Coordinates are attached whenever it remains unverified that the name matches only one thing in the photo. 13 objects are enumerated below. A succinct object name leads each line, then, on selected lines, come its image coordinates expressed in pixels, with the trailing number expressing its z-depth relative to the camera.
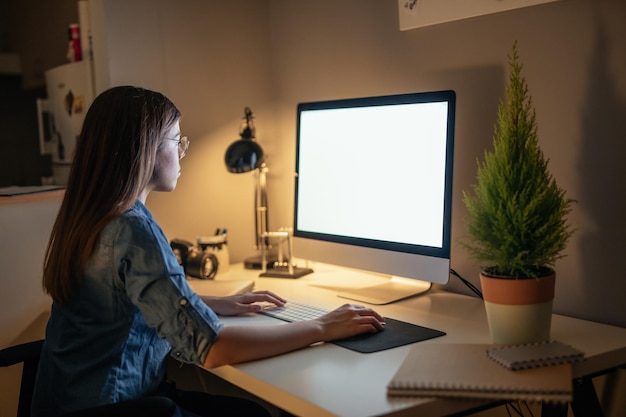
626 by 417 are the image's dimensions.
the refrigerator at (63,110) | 2.29
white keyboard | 1.60
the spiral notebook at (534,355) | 1.21
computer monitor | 1.62
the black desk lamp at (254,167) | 2.12
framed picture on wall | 1.63
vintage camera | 2.04
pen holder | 2.13
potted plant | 1.33
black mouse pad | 1.38
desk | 1.12
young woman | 1.25
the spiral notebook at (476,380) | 1.12
